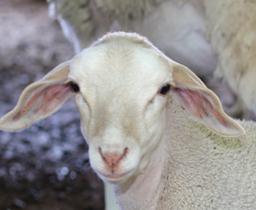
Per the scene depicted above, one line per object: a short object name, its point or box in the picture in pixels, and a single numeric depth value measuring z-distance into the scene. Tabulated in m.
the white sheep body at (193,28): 2.41
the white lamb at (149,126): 1.99
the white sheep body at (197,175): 2.15
